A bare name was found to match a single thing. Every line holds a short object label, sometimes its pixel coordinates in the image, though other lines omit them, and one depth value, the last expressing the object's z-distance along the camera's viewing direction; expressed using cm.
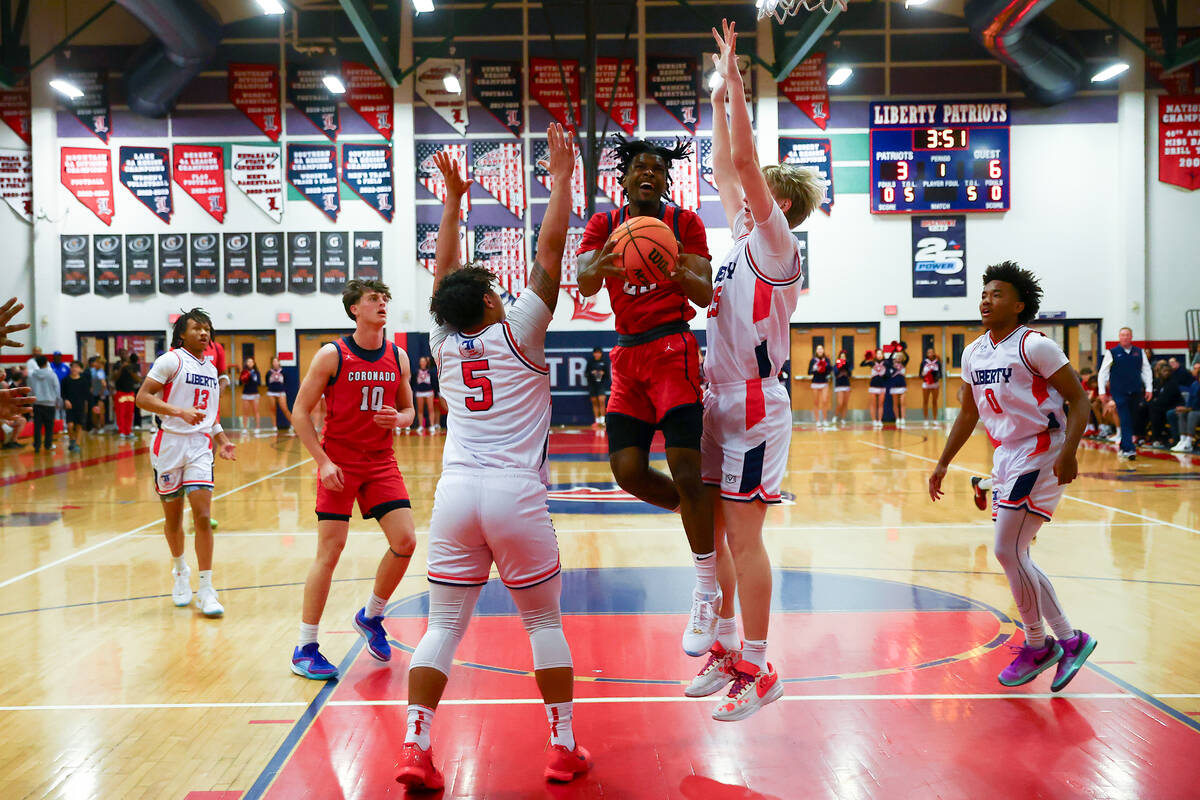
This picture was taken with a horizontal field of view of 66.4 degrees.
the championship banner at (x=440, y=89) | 2086
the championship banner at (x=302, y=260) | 2078
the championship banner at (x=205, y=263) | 2078
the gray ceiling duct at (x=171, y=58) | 1784
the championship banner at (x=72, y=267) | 2075
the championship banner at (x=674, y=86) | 2095
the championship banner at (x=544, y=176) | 2070
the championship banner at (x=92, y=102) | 2062
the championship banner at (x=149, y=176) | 2070
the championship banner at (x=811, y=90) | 2108
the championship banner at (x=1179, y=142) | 2070
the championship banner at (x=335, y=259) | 2083
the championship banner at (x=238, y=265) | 2080
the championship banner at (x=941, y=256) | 2111
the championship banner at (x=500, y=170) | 2086
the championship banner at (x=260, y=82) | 2075
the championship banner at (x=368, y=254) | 2083
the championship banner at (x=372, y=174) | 2083
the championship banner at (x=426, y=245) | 2081
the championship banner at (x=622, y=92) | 2091
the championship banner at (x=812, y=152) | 2108
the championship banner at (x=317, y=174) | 2080
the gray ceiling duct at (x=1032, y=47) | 1795
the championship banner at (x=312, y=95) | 2075
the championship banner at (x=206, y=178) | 2073
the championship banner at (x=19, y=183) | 2062
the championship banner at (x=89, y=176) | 2067
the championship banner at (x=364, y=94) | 2083
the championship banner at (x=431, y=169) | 2073
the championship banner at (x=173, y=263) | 2078
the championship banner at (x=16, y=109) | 2058
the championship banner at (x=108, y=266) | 2075
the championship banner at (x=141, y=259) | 2078
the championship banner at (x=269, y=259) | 2078
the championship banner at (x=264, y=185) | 2078
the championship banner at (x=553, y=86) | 2078
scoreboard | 2098
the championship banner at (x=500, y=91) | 2086
